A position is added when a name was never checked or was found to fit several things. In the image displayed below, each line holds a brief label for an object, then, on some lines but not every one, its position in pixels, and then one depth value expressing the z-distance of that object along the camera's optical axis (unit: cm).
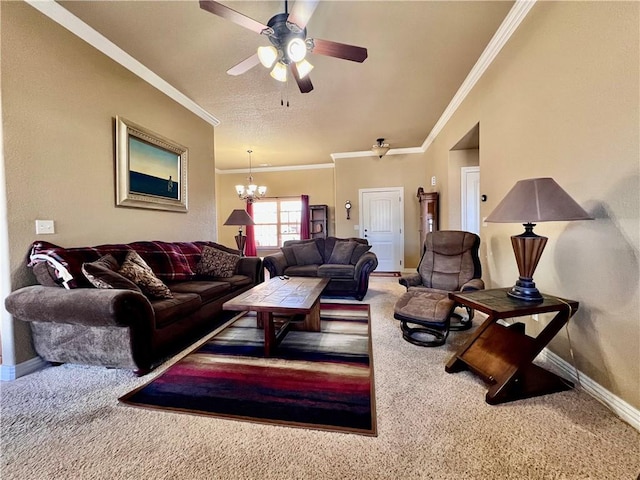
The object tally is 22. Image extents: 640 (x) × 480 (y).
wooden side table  163
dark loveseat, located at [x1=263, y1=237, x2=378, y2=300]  399
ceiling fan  178
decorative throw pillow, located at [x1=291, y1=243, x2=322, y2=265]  470
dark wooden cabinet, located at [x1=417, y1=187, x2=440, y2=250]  510
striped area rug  155
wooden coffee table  216
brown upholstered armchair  236
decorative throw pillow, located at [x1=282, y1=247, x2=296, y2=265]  462
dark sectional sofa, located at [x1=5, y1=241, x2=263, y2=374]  183
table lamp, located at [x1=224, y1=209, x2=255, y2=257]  471
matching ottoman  229
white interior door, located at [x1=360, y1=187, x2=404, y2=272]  631
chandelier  612
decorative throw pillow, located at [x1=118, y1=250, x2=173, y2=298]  233
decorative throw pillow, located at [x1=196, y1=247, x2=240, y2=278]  345
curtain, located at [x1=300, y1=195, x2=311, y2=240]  714
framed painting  282
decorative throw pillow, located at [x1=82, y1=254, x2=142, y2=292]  196
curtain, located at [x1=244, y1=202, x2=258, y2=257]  750
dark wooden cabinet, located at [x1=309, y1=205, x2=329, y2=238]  714
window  758
